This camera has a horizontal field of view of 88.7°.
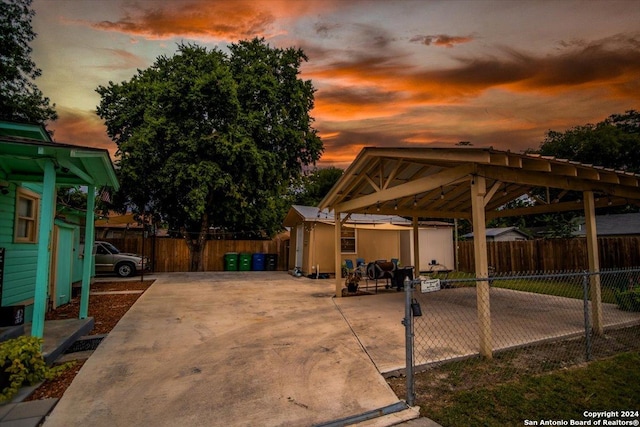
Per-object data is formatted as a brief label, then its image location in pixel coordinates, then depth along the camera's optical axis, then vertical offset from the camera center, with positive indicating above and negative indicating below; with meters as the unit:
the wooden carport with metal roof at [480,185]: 4.74 +1.25
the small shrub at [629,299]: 7.12 -1.13
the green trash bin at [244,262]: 17.92 -0.75
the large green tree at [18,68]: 16.17 +9.28
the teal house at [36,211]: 4.28 +0.66
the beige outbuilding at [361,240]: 14.65 +0.39
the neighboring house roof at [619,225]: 16.55 +1.28
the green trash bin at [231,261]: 17.72 -0.69
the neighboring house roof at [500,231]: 22.90 +1.24
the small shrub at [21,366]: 3.29 -1.25
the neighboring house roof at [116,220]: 15.36 +1.39
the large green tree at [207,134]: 15.55 +5.80
